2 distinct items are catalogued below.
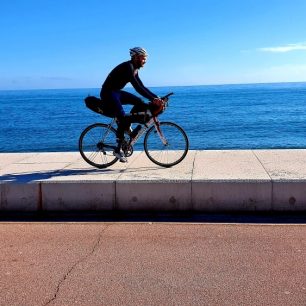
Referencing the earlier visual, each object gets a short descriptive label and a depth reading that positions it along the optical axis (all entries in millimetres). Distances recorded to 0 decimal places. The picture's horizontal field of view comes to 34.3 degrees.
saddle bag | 7898
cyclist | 7633
